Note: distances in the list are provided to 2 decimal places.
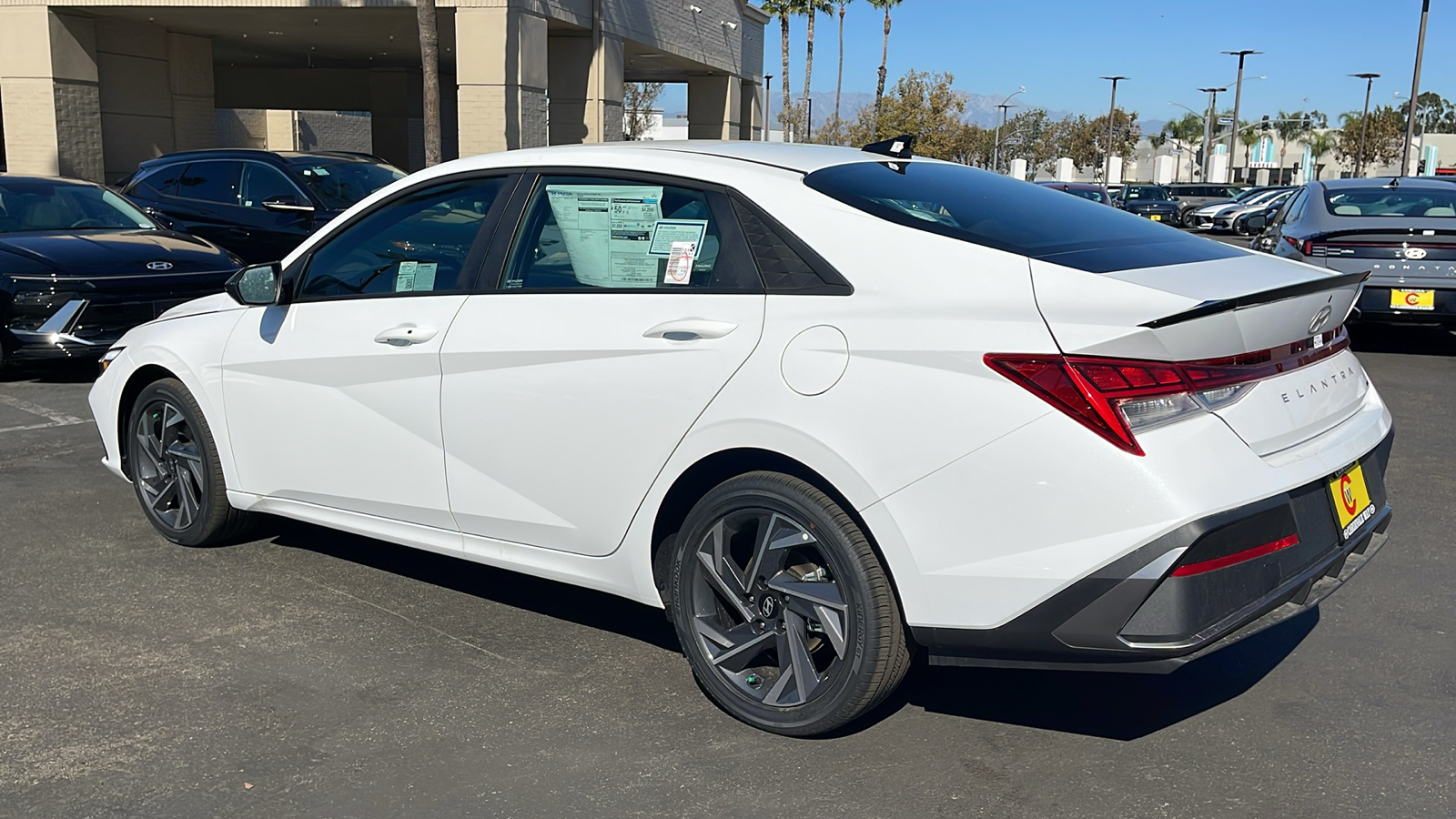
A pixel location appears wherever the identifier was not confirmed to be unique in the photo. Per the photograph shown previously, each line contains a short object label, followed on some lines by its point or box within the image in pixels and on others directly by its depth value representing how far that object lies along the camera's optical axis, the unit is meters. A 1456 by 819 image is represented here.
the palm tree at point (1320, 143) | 103.82
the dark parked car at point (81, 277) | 8.90
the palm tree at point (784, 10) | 48.44
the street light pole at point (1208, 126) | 72.79
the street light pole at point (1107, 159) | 79.78
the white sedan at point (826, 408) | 2.99
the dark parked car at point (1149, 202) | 41.56
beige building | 26.25
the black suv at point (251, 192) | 13.68
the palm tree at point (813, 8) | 48.99
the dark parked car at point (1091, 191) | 26.78
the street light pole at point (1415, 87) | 42.97
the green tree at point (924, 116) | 67.81
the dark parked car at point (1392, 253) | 10.12
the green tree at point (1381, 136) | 86.56
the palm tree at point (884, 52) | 55.16
